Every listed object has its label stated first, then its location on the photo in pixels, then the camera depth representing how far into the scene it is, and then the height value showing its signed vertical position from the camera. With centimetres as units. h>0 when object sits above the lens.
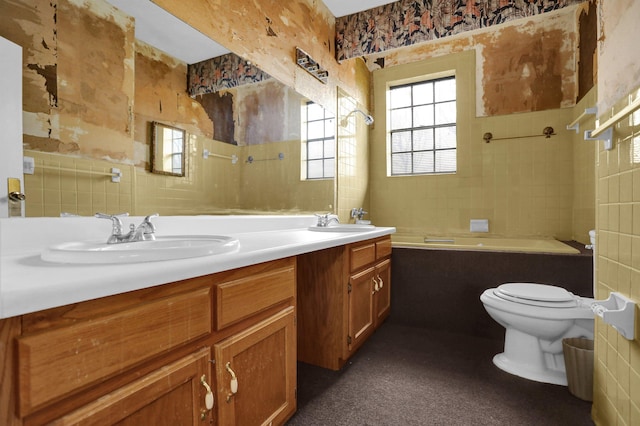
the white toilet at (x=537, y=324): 164 -57
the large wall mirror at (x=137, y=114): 100 +38
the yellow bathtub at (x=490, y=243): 230 -27
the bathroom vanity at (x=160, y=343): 54 -28
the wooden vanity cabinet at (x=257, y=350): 94 -45
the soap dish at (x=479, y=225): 321 -14
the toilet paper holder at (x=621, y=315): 106 -34
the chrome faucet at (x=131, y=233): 101 -7
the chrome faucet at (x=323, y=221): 232 -7
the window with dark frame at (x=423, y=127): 344 +89
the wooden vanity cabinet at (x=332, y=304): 180 -52
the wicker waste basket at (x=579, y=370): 154 -75
